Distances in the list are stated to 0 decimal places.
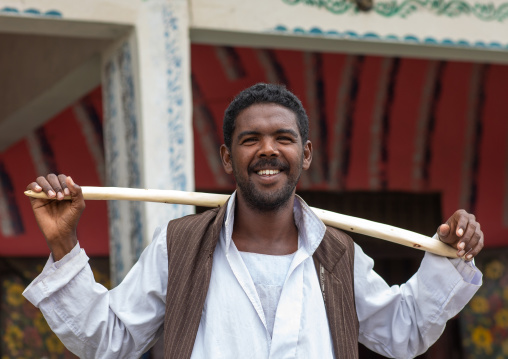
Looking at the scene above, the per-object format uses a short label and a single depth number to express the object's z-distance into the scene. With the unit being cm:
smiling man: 232
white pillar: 365
